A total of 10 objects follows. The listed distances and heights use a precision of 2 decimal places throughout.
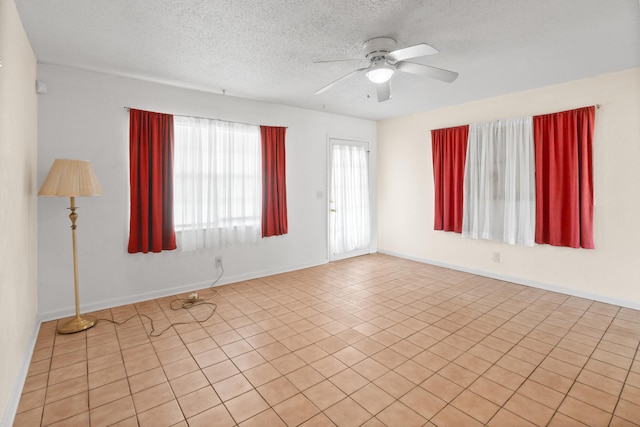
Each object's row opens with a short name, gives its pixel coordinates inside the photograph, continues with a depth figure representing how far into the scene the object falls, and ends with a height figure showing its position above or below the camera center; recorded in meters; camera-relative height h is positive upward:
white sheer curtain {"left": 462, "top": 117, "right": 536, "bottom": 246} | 4.14 +0.36
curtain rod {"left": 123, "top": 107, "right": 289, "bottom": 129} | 3.56 +1.26
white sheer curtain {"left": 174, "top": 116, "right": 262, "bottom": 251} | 3.96 +0.40
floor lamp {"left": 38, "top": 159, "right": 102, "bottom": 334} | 2.73 +0.26
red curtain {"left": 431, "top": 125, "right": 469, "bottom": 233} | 4.85 +0.56
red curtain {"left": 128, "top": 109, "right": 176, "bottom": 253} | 3.58 +0.39
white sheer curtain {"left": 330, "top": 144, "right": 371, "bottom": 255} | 5.64 +0.21
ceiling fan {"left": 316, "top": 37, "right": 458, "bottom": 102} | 2.61 +1.26
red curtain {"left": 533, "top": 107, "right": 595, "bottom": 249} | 3.66 +0.36
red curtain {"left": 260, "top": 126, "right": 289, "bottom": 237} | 4.64 +0.45
